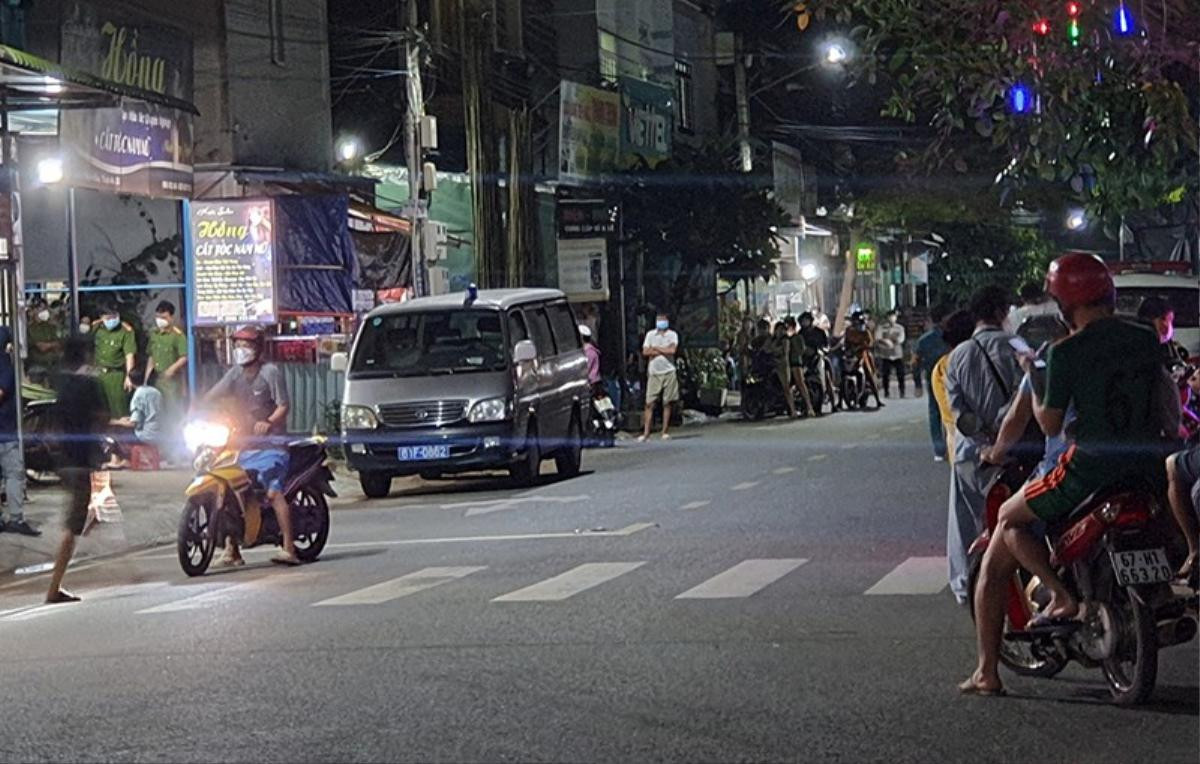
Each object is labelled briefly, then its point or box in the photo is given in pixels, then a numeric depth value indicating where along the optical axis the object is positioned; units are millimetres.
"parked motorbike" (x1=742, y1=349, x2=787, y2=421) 36562
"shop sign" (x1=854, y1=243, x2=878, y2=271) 57469
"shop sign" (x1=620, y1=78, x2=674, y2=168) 40344
